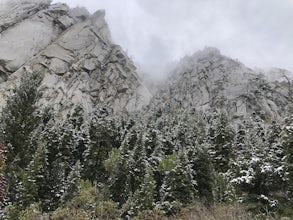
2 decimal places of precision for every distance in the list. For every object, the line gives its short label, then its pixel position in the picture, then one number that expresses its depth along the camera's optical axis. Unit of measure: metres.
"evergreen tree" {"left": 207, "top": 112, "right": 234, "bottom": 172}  29.69
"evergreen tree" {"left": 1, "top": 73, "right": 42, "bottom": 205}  26.64
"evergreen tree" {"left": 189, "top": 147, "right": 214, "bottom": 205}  24.34
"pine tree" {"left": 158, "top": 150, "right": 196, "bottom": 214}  21.48
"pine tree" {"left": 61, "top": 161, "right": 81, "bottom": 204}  22.73
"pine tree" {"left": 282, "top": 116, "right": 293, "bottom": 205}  12.69
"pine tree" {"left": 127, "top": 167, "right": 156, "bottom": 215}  20.33
